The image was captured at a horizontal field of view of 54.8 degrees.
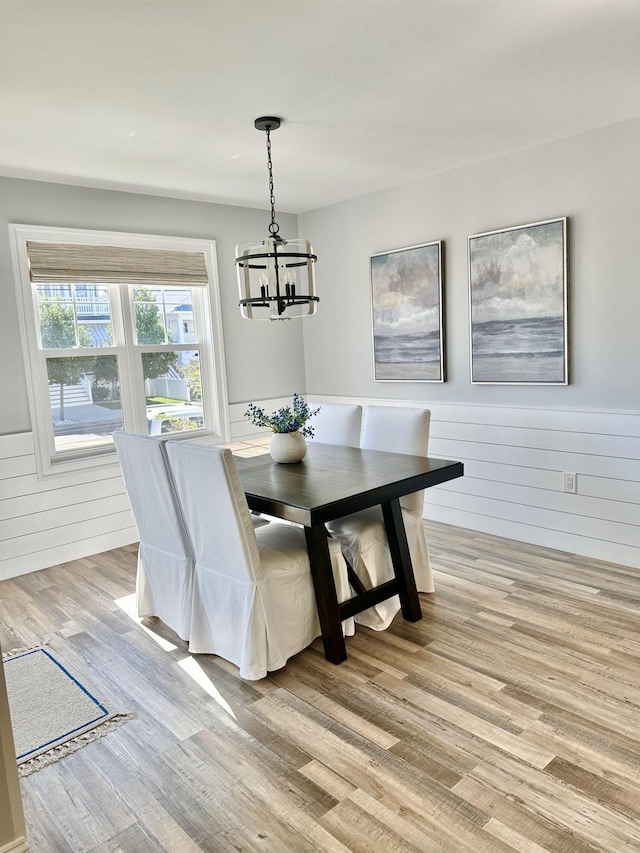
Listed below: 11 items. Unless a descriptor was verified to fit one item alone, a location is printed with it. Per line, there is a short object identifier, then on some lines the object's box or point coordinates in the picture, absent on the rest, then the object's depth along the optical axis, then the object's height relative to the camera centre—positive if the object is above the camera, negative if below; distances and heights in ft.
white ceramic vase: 10.57 -1.74
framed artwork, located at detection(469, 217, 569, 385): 11.76 +0.54
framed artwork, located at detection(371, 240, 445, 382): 13.94 +0.55
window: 12.70 +0.34
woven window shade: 12.55 +1.92
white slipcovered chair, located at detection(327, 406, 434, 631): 9.67 -3.00
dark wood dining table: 8.25 -2.09
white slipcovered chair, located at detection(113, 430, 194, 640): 8.96 -2.81
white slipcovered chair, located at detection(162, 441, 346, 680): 8.01 -3.16
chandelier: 9.14 +1.07
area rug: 7.14 -4.45
